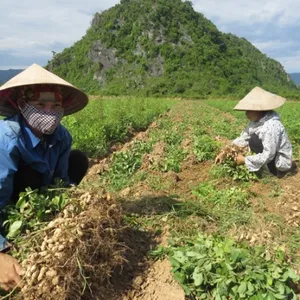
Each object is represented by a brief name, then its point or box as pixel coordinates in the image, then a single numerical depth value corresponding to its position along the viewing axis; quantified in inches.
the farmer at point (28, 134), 93.6
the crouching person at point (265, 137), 181.8
